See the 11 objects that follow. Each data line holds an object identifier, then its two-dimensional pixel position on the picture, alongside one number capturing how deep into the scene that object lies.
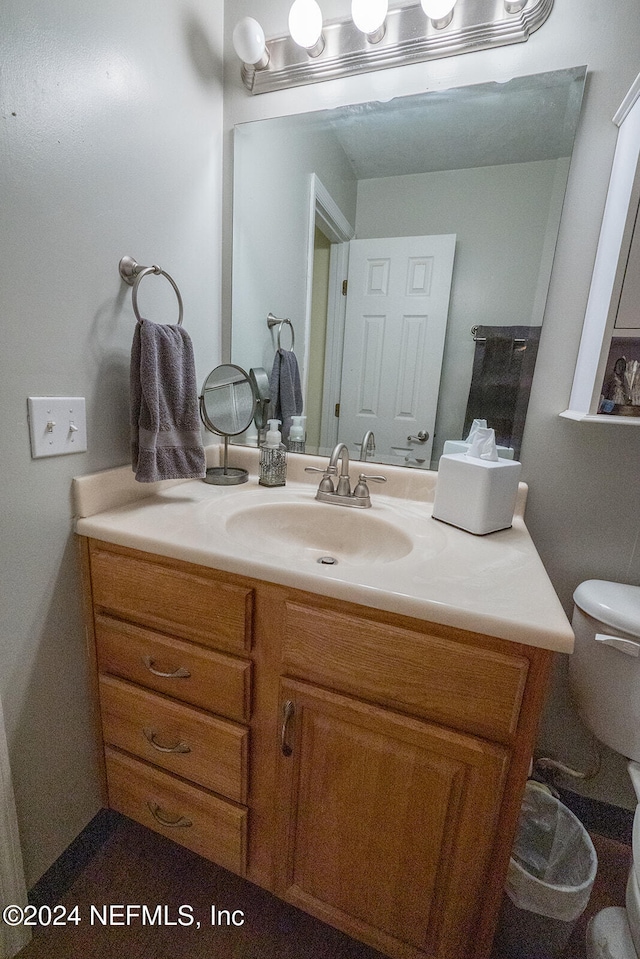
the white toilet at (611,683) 0.81
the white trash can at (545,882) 0.82
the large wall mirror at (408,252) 0.95
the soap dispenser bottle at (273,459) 1.13
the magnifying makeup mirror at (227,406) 1.15
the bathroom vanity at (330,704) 0.61
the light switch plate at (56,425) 0.76
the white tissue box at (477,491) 0.84
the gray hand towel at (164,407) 0.89
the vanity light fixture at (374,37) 0.88
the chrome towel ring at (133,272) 0.89
